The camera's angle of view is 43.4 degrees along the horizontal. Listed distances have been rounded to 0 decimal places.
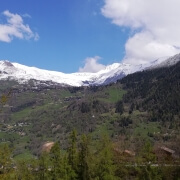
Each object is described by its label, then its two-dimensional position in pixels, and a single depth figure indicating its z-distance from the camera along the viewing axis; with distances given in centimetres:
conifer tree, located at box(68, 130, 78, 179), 7032
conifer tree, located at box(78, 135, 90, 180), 6800
